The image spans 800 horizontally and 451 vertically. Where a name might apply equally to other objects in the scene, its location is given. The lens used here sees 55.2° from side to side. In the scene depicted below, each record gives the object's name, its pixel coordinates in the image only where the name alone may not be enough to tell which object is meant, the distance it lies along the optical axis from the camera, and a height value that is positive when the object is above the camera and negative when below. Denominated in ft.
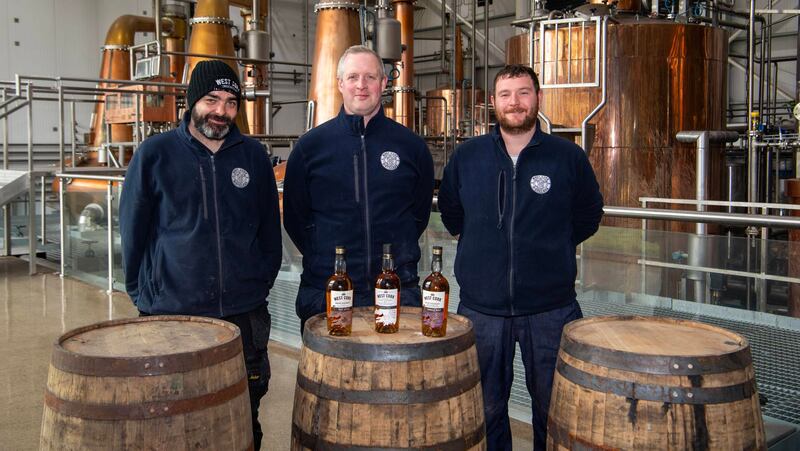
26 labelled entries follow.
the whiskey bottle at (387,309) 6.24 -0.84
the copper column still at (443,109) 46.06 +6.03
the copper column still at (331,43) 20.72 +4.45
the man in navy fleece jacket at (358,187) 7.79 +0.20
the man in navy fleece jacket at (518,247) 7.61 -0.41
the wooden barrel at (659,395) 5.38 -1.37
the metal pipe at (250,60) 25.98 +5.05
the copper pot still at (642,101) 20.90 +2.91
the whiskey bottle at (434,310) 6.16 -0.85
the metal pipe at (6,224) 24.25 -0.53
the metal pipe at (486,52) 24.24 +4.96
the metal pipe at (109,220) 19.55 -0.32
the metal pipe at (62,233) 21.69 -0.72
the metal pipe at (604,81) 18.37 +3.02
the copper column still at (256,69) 27.07 +5.61
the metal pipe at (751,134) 24.62 +2.40
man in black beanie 7.43 -0.04
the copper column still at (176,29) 39.60 +9.34
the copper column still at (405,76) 38.32 +6.80
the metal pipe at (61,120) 22.09 +2.54
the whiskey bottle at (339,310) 6.23 -0.85
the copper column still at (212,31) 30.63 +7.10
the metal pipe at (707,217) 8.05 -0.14
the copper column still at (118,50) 39.04 +8.11
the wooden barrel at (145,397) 5.31 -1.35
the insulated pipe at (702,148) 20.80 +1.54
